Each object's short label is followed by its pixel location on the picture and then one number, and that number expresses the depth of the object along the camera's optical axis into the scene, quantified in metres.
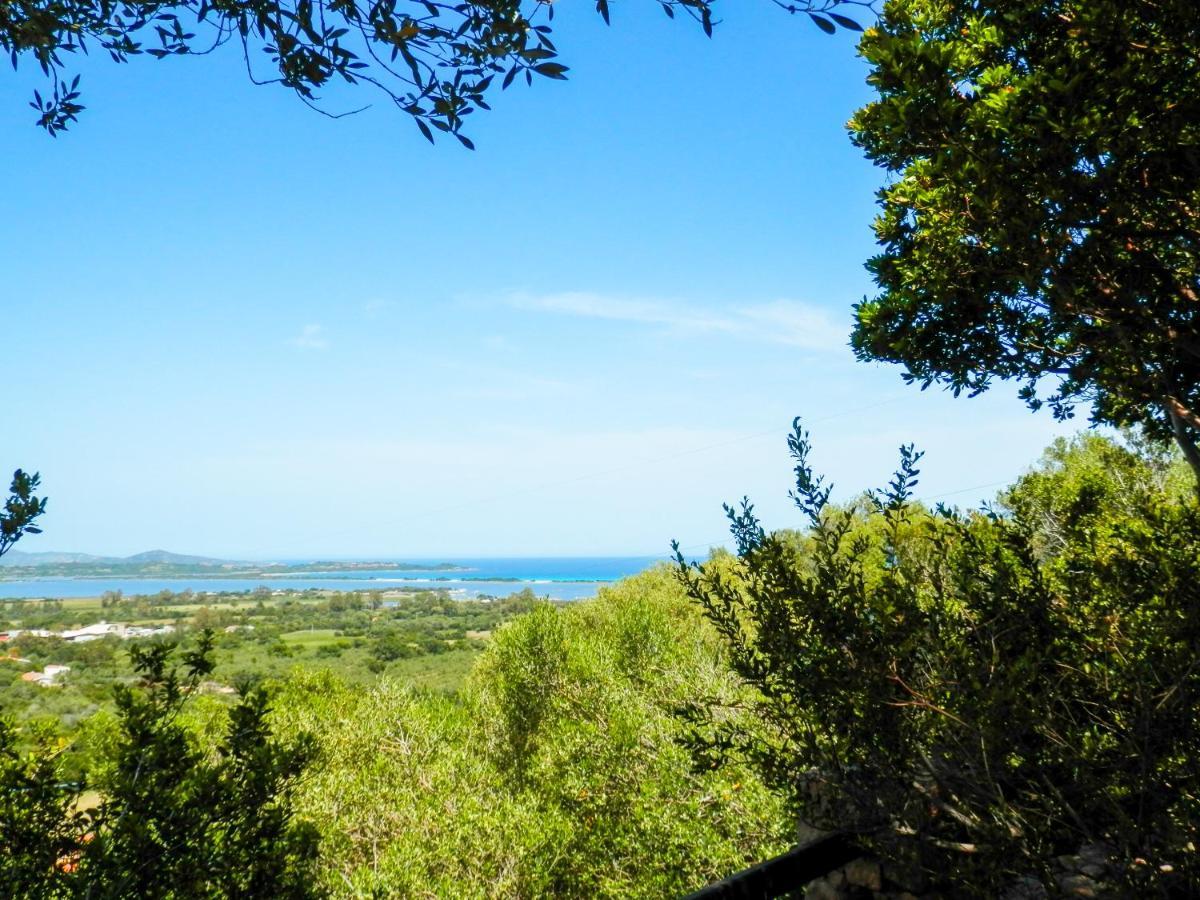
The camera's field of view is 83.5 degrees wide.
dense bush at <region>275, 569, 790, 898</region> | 10.65
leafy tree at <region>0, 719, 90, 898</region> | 3.20
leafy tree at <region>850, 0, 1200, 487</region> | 2.82
